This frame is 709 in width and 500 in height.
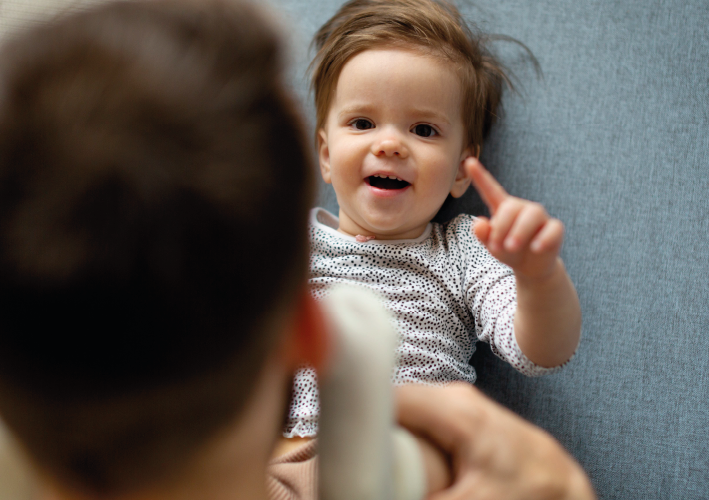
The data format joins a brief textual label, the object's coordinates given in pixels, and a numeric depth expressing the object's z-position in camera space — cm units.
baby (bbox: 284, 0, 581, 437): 99
